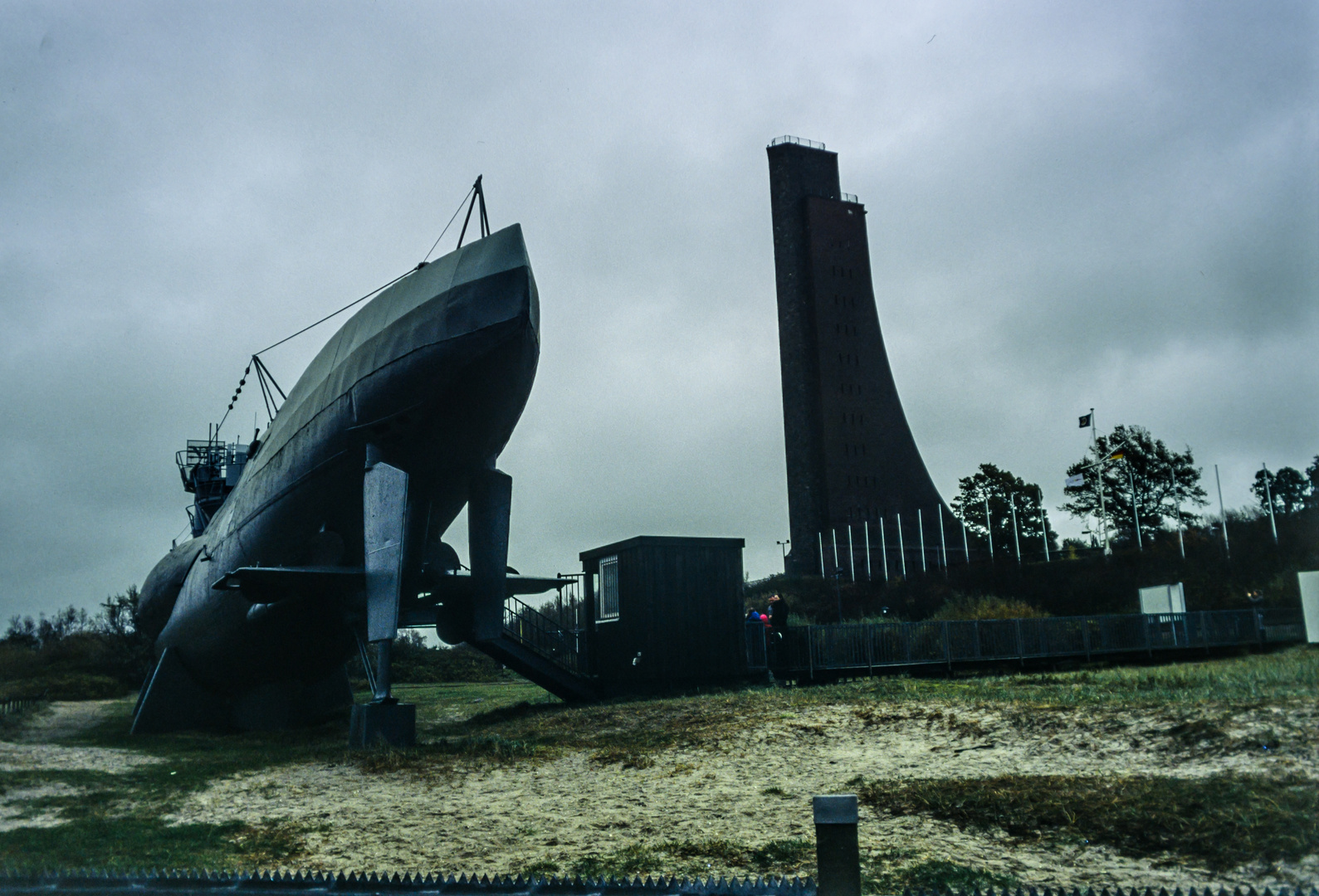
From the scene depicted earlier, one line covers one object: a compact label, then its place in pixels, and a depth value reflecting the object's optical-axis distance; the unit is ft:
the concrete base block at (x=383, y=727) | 41.65
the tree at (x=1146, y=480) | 186.70
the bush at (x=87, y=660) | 117.60
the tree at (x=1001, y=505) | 214.90
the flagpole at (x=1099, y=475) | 153.08
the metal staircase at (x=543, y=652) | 62.95
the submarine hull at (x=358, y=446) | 42.42
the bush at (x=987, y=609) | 92.73
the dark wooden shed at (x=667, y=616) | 64.44
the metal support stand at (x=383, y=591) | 42.16
